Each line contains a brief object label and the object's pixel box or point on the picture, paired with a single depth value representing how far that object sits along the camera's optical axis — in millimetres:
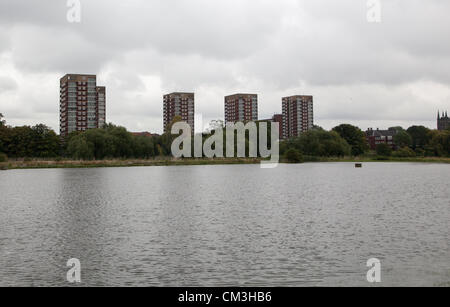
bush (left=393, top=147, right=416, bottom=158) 151000
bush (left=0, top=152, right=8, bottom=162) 102500
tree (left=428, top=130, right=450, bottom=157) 163625
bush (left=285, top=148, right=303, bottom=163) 131000
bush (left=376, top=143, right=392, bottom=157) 155625
